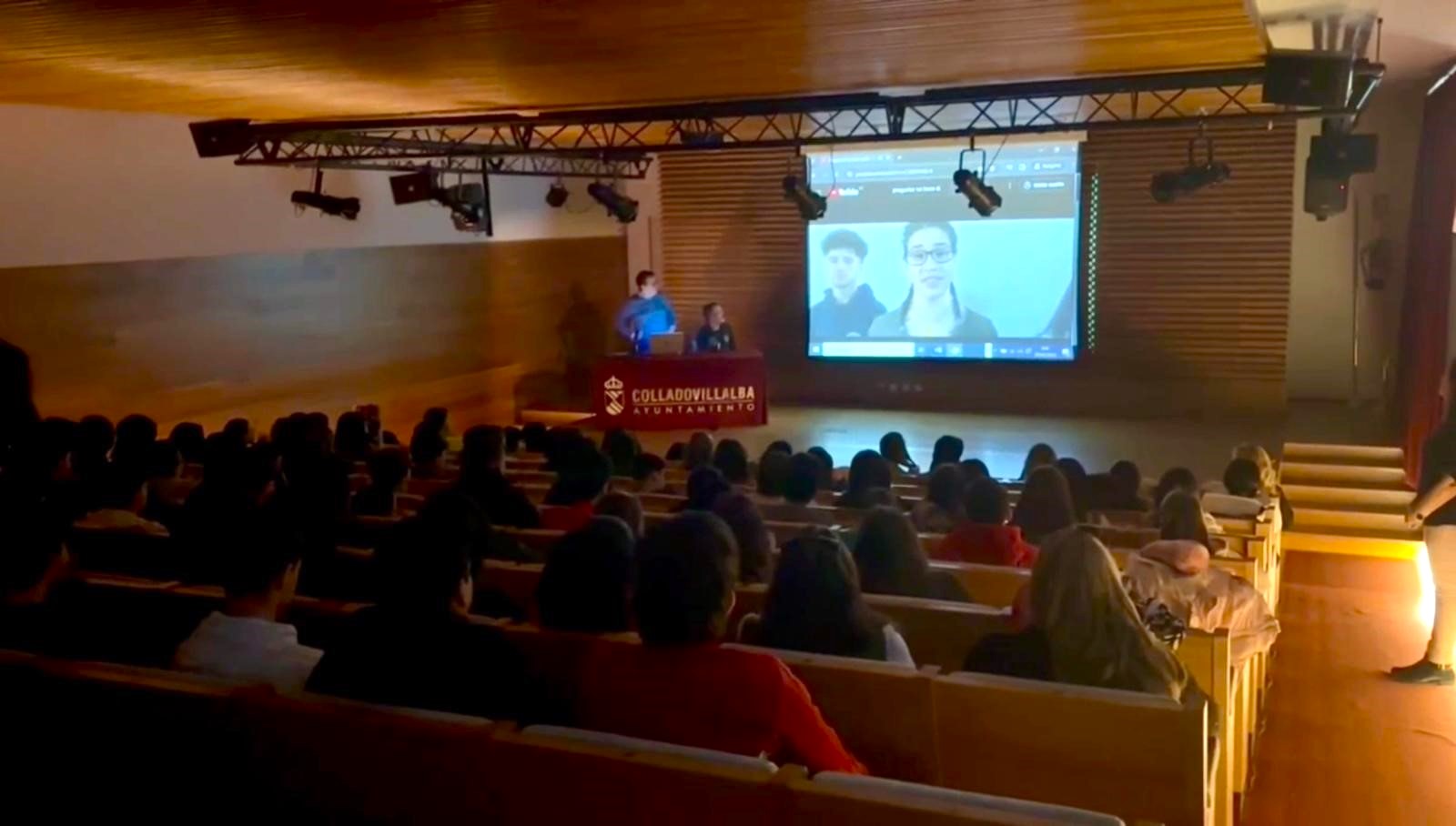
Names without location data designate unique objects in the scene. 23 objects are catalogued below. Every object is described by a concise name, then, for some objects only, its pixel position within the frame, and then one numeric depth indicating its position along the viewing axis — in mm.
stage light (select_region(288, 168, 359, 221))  8609
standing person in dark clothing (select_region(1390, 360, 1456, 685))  4695
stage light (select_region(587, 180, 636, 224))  10398
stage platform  9062
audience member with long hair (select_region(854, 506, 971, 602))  3584
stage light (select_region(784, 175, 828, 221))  9727
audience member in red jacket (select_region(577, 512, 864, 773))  2281
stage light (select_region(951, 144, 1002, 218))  8844
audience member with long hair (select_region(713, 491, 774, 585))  3828
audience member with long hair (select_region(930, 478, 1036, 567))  4246
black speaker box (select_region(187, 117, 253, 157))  7867
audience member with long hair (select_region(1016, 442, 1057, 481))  6223
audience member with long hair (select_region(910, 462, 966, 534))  5121
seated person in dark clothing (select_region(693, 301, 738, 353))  11008
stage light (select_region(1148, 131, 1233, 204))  8555
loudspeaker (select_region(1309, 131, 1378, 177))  7109
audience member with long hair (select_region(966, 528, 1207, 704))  2680
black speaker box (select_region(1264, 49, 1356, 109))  5480
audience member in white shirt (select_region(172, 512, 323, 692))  2658
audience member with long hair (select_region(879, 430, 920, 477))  7211
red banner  10336
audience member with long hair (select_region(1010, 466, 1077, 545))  4680
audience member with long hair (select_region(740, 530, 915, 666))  2768
